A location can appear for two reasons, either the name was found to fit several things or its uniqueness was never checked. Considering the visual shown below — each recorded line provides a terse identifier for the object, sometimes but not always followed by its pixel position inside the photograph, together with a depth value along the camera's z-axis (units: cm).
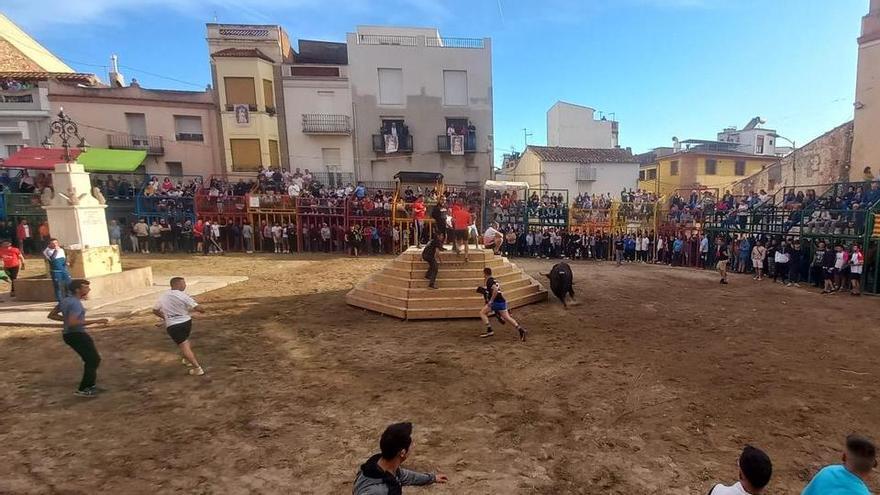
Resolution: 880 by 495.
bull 1176
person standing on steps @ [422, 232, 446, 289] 1112
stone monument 1109
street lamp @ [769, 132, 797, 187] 2697
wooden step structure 1054
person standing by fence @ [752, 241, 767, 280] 1570
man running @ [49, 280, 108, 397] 603
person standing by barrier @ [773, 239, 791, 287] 1488
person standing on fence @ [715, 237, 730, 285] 1757
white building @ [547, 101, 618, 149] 4153
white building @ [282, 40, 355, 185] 2973
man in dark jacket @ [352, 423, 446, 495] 282
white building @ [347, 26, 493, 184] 3028
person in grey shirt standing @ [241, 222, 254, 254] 2201
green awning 2492
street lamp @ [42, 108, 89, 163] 1129
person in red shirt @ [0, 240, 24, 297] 1155
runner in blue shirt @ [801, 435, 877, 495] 272
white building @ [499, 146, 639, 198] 3572
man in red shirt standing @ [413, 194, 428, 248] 1891
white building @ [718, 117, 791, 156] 4538
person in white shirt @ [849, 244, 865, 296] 1273
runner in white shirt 671
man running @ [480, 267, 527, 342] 891
